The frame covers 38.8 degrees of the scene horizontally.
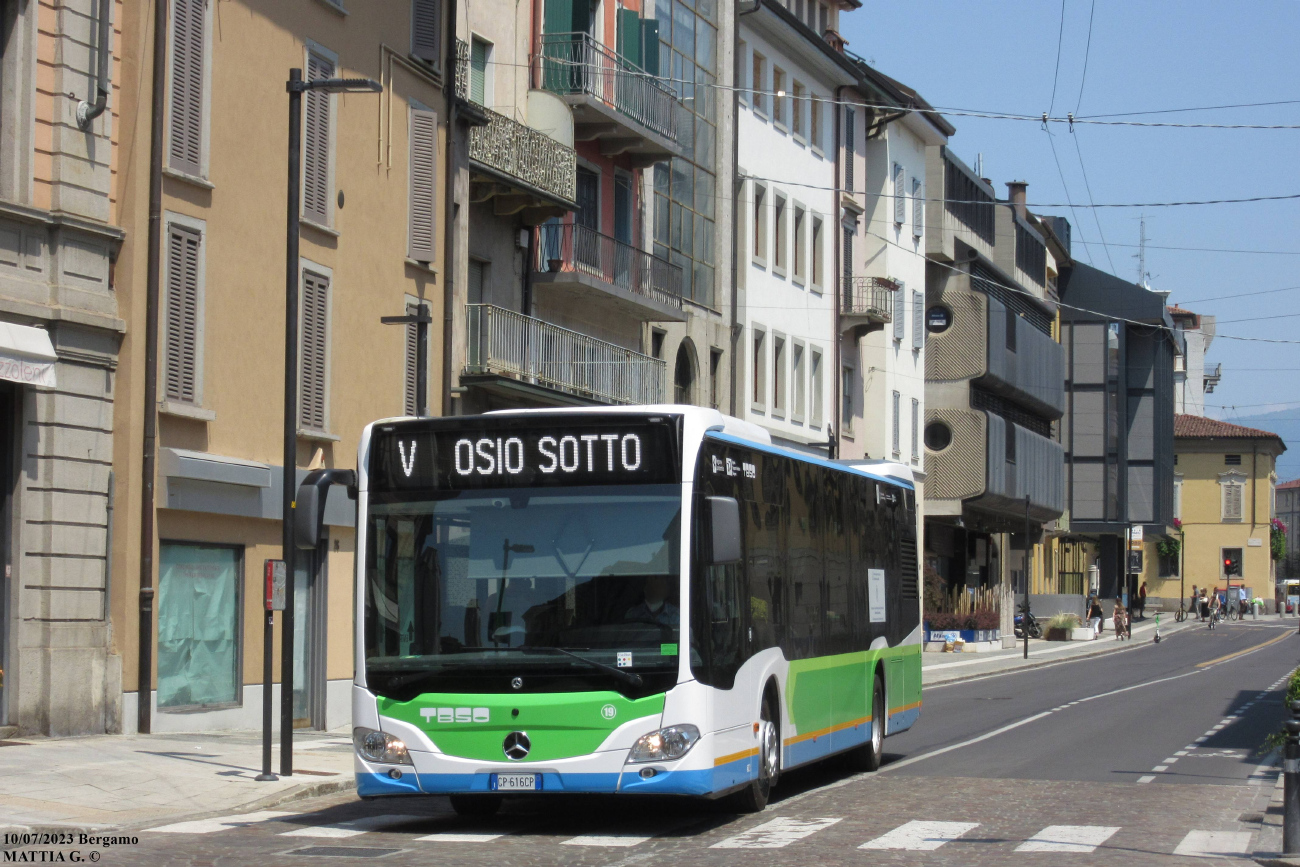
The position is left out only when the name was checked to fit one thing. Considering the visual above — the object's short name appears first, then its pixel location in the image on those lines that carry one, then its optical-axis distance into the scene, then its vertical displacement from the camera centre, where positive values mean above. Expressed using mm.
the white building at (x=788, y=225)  45438 +8361
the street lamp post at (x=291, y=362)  17172 +1719
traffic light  127406 -820
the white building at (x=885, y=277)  53875 +8368
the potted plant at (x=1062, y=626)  73312 -3198
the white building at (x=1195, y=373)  152375 +14851
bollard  11836 -1639
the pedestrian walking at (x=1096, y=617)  76250 -2948
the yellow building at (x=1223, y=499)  133250 +3438
